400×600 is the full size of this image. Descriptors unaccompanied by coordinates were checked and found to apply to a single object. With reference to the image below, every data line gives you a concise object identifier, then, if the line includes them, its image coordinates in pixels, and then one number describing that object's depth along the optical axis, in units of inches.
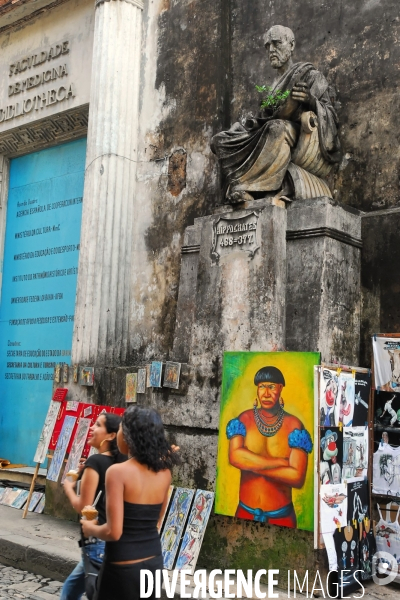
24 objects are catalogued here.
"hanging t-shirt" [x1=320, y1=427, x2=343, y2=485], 207.0
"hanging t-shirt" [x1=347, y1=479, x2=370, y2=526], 215.8
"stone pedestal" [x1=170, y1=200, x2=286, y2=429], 241.0
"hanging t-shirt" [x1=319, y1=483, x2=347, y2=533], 205.0
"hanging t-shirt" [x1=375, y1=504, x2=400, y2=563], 221.5
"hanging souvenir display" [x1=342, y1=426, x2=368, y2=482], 216.2
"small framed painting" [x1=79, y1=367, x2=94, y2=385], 313.0
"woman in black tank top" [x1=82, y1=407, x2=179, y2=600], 128.2
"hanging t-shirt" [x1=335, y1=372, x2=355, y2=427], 214.8
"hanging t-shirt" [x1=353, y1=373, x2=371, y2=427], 224.4
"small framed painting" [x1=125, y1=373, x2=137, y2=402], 280.7
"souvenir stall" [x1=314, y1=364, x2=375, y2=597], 205.9
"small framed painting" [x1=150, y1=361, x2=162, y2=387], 264.5
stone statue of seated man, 259.0
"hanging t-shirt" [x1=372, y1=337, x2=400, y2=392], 229.5
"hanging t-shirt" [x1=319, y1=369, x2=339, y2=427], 207.6
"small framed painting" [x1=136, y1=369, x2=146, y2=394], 275.0
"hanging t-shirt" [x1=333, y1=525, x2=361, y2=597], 207.0
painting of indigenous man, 209.5
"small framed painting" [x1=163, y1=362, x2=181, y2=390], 259.6
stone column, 328.2
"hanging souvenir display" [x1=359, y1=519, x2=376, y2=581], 216.8
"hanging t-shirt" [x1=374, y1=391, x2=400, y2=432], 228.8
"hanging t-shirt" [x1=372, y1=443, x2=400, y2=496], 223.9
